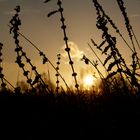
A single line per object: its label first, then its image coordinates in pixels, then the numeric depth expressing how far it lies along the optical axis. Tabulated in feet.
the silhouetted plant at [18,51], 13.15
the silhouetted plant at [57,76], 17.46
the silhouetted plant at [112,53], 9.68
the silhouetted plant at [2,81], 13.38
